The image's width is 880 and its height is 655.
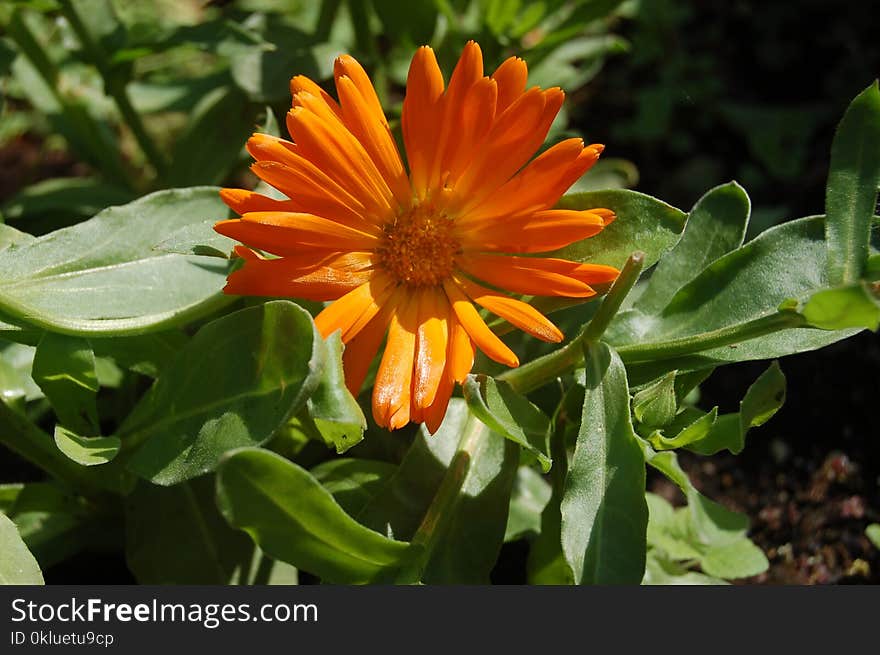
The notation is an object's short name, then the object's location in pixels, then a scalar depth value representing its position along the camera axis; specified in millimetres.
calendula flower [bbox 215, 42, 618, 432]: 293
